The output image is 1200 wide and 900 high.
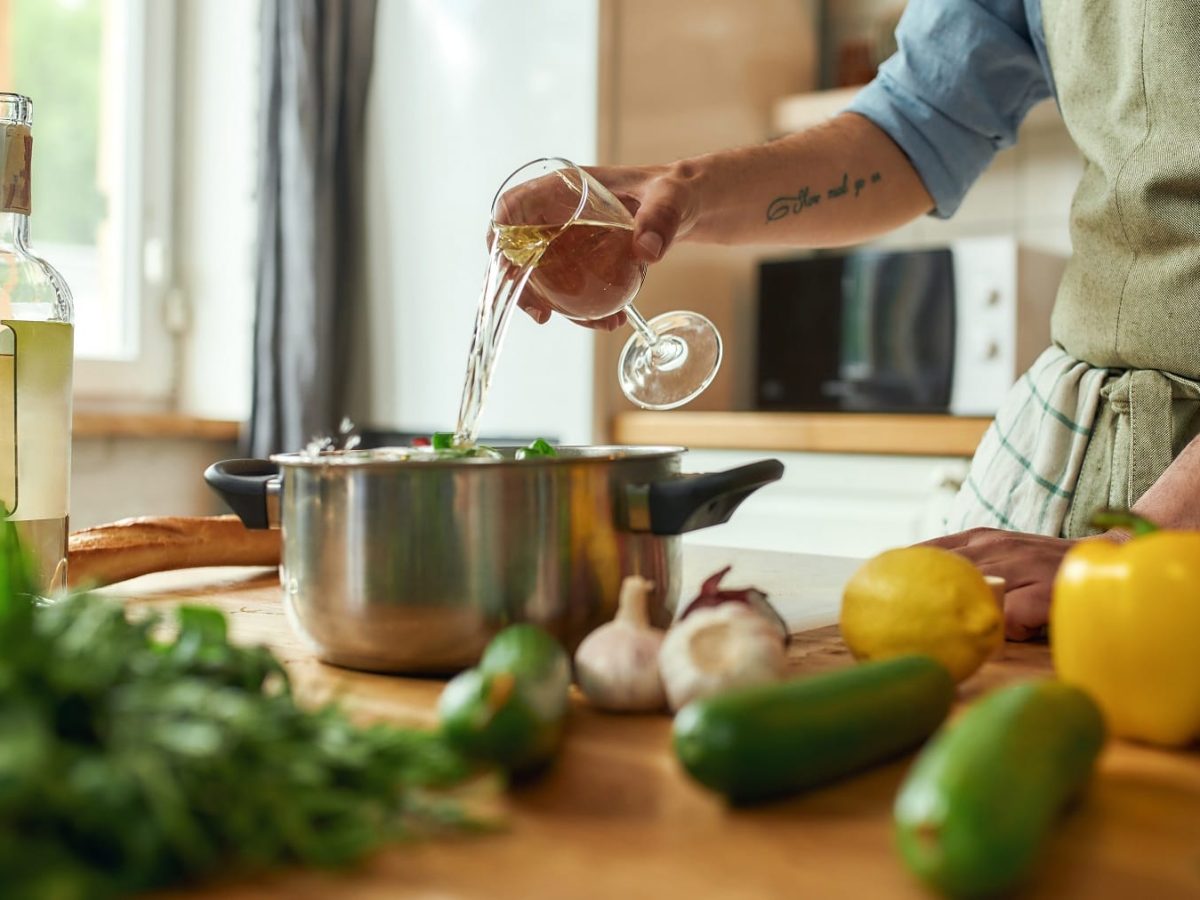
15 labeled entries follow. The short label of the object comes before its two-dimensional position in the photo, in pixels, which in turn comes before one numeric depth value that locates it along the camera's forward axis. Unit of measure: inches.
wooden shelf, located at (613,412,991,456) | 81.4
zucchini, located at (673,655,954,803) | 17.1
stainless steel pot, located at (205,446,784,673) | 24.8
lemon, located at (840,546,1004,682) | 24.4
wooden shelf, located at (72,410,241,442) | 99.5
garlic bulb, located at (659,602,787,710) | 21.3
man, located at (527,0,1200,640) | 45.1
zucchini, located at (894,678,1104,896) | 13.9
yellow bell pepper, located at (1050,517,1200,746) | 20.3
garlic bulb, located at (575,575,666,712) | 23.3
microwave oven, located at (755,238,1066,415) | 90.2
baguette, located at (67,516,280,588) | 38.6
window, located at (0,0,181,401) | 107.0
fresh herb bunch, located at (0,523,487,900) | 13.4
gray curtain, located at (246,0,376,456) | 106.5
